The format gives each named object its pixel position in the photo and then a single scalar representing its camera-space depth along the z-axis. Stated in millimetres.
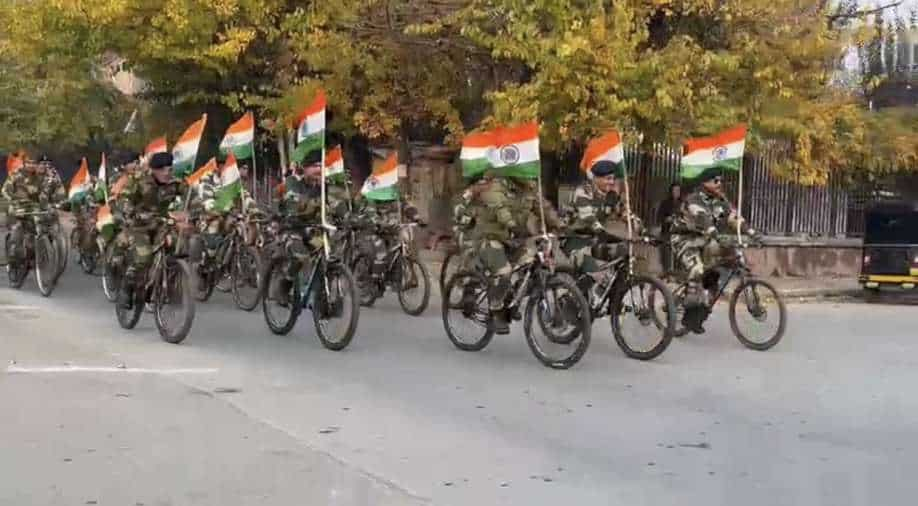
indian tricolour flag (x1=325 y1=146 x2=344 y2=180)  13844
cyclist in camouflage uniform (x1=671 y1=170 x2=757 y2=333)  10844
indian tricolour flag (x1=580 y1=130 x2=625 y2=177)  10688
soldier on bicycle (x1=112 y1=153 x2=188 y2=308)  10891
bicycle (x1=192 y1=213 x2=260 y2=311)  13188
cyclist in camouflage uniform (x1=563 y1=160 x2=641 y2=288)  10242
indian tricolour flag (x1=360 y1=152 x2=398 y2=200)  14219
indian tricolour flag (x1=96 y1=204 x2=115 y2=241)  11719
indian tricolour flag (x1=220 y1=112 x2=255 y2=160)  13758
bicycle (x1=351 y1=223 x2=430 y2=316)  13070
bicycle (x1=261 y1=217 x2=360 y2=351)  10180
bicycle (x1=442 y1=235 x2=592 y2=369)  9477
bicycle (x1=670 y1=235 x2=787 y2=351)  10695
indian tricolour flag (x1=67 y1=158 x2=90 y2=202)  15266
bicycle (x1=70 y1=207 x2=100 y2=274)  16812
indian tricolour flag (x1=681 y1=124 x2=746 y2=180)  11391
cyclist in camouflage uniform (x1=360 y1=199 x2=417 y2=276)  13305
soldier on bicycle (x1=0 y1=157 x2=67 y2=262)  14227
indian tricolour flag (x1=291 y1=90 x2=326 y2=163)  11062
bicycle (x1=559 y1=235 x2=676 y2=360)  9828
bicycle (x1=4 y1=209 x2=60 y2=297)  14039
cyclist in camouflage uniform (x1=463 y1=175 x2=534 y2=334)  10164
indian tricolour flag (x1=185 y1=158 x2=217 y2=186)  13469
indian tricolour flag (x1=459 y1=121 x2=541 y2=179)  10500
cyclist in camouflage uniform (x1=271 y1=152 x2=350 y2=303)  11062
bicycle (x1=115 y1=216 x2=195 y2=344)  10375
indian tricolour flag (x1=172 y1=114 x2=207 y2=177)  12062
